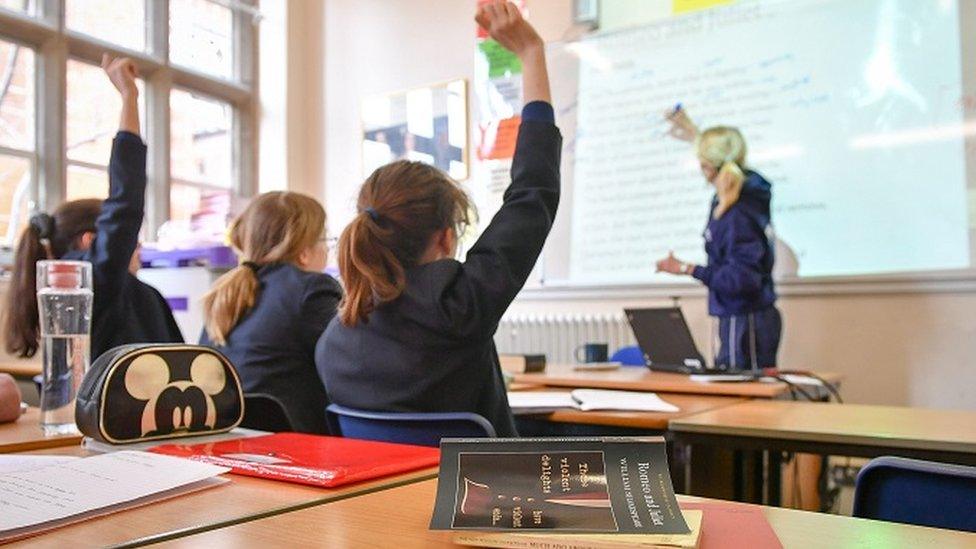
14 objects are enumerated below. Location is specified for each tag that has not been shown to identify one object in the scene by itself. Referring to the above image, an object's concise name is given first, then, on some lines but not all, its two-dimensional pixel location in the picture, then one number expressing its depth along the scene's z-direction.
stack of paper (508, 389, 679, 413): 1.74
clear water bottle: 1.26
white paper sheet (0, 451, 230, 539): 0.71
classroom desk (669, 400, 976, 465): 1.32
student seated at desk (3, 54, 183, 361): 1.92
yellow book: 0.60
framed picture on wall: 4.89
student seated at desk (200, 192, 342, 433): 1.91
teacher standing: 3.29
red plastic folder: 0.88
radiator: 4.13
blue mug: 2.98
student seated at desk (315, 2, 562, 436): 1.42
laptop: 2.61
